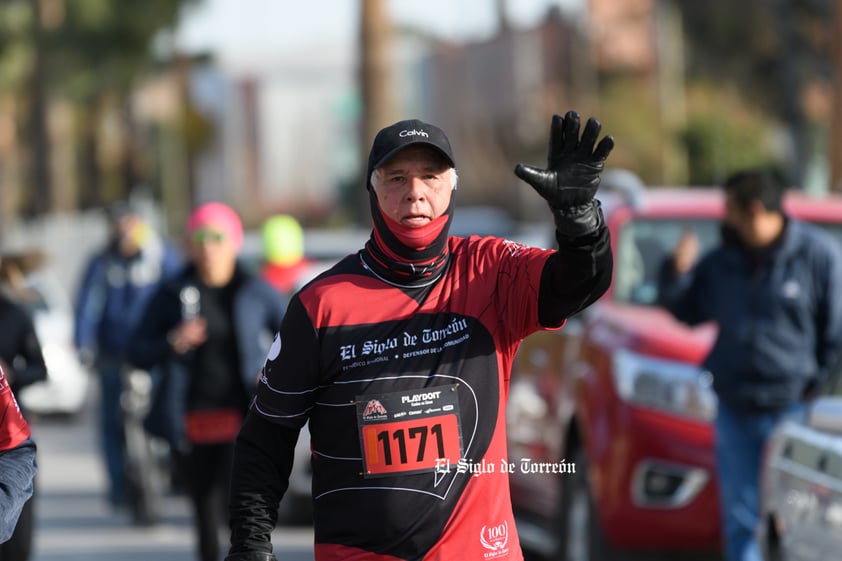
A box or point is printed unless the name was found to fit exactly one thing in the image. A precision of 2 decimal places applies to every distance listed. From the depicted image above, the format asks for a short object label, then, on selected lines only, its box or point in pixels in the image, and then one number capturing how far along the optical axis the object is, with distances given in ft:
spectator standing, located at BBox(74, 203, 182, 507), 86.12
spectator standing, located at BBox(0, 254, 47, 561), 53.16
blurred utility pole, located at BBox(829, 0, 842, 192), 87.40
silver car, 41.65
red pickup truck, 53.26
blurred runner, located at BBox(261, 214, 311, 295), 81.87
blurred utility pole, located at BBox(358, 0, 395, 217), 150.61
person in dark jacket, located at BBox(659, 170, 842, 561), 51.49
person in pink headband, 59.77
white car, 133.80
